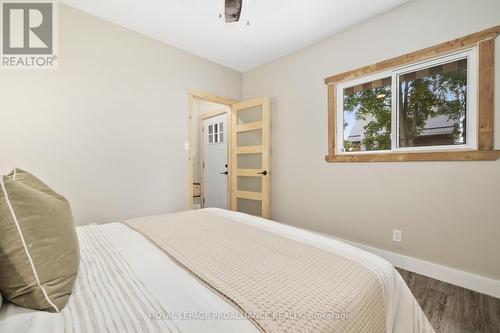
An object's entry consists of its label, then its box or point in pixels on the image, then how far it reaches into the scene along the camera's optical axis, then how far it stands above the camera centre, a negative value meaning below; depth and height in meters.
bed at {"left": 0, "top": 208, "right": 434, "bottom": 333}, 0.58 -0.42
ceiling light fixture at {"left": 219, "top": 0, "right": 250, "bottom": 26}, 1.53 +1.11
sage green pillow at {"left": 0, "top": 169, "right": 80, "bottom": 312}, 0.61 -0.26
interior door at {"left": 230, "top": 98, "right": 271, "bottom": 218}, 3.31 +0.12
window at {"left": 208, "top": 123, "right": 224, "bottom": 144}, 4.38 +0.62
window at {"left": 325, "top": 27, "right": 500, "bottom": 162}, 1.80 +0.57
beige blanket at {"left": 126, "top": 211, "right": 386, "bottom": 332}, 0.64 -0.42
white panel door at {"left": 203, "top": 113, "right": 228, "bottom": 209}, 4.31 +0.04
